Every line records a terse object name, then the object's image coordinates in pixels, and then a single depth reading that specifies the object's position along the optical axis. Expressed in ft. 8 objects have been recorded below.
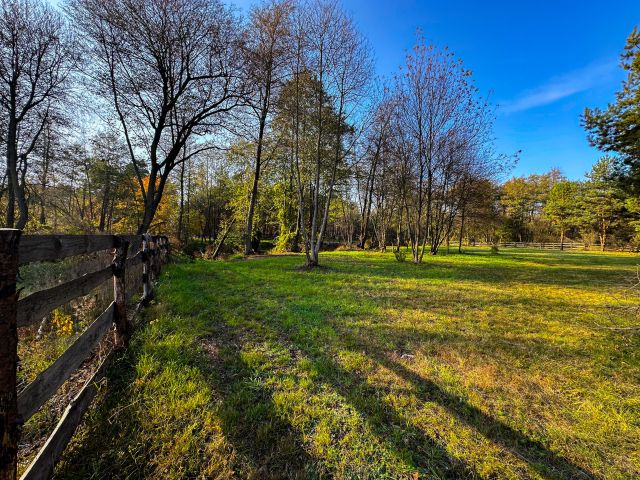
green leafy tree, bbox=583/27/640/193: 31.09
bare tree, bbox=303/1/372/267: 30.73
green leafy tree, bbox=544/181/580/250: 105.91
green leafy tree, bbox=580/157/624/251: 84.89
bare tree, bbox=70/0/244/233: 30.78
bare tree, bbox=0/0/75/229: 35.01
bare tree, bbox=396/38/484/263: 38.99
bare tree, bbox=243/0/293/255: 36.27
